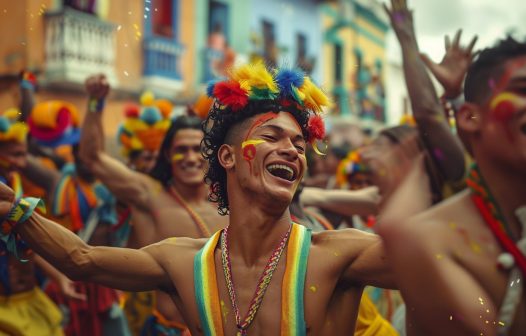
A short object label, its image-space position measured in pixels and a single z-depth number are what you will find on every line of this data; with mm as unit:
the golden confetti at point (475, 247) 1871
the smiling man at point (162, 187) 4398
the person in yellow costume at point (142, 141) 5625
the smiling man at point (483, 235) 1784
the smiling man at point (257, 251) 2598
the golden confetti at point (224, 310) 2629
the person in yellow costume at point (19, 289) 4355
